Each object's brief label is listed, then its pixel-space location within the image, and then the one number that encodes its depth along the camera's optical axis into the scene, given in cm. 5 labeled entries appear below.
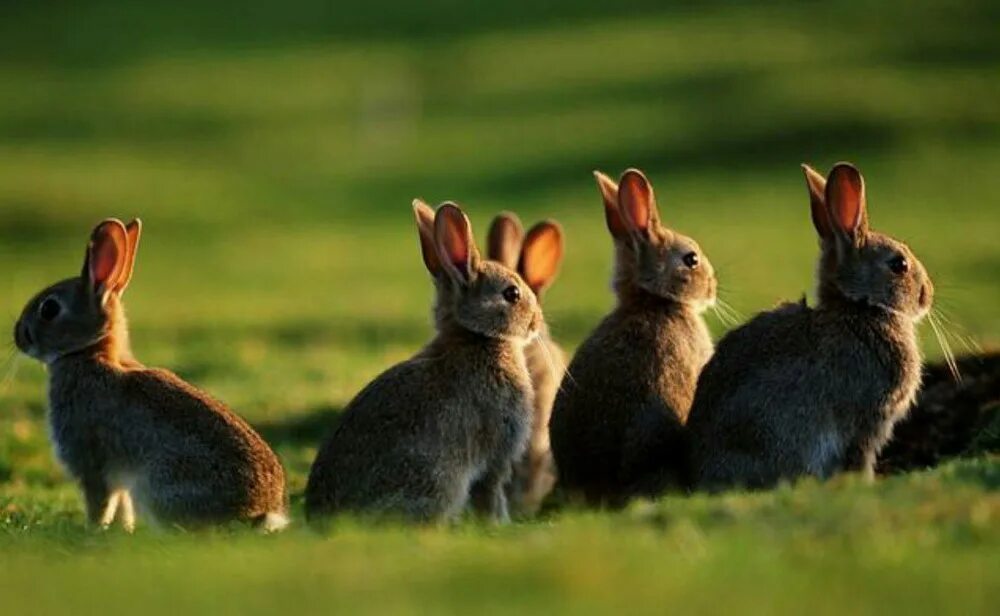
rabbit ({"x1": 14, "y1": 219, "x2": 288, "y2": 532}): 1116
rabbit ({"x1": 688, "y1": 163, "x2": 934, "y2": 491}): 1125
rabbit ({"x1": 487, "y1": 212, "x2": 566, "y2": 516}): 1359
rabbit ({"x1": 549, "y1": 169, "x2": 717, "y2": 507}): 1188
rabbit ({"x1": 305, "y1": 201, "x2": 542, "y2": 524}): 1075
